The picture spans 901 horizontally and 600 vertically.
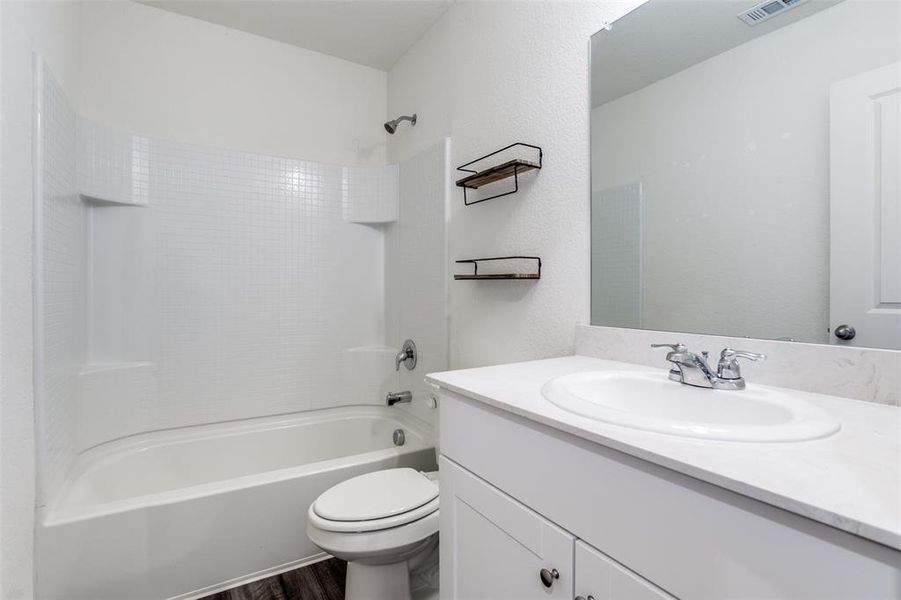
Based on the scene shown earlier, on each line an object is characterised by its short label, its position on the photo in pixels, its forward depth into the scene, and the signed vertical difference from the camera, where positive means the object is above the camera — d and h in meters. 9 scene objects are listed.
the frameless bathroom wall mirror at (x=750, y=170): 0.78 +0.30
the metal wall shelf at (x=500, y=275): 1.43 +0.09
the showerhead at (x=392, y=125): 2.23 +0.95
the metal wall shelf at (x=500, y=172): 1.44 +0.47
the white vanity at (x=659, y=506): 0.42 -0.27
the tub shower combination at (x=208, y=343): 1.39 -0.21
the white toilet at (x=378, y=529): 1.23 -0.70
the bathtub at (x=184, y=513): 1.32 -0.78
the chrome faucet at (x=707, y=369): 0.84 -0.15
